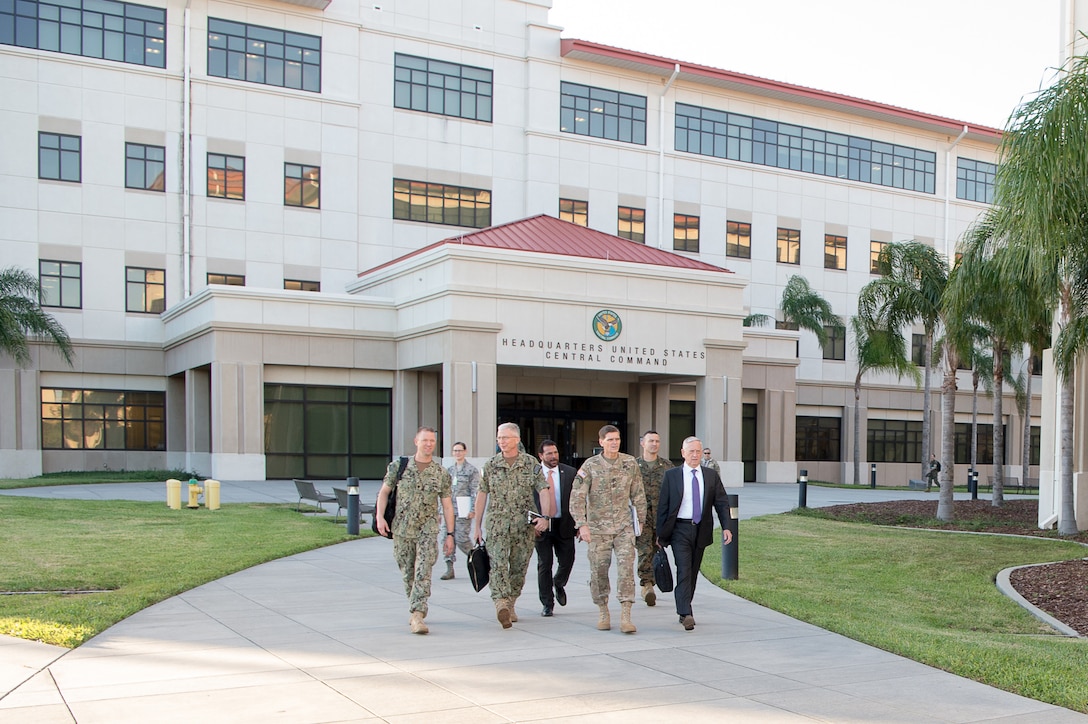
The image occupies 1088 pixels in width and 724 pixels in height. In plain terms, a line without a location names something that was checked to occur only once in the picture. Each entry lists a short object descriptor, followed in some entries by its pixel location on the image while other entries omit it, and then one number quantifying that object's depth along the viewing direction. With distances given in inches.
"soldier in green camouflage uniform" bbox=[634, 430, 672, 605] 444.1
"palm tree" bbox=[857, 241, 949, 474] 938.1
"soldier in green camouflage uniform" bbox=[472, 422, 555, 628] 397.4
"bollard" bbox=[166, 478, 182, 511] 877.3
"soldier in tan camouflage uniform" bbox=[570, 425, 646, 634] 386.3
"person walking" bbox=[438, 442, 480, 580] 543.5
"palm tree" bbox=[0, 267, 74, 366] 1251.2
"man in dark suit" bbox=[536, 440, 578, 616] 414.6
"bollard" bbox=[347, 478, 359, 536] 723.1
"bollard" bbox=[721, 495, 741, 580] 523.5
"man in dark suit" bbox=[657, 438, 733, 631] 396.2
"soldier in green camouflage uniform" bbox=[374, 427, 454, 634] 373.4
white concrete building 1255.5
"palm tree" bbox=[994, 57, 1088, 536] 490.9
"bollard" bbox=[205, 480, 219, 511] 887.7
